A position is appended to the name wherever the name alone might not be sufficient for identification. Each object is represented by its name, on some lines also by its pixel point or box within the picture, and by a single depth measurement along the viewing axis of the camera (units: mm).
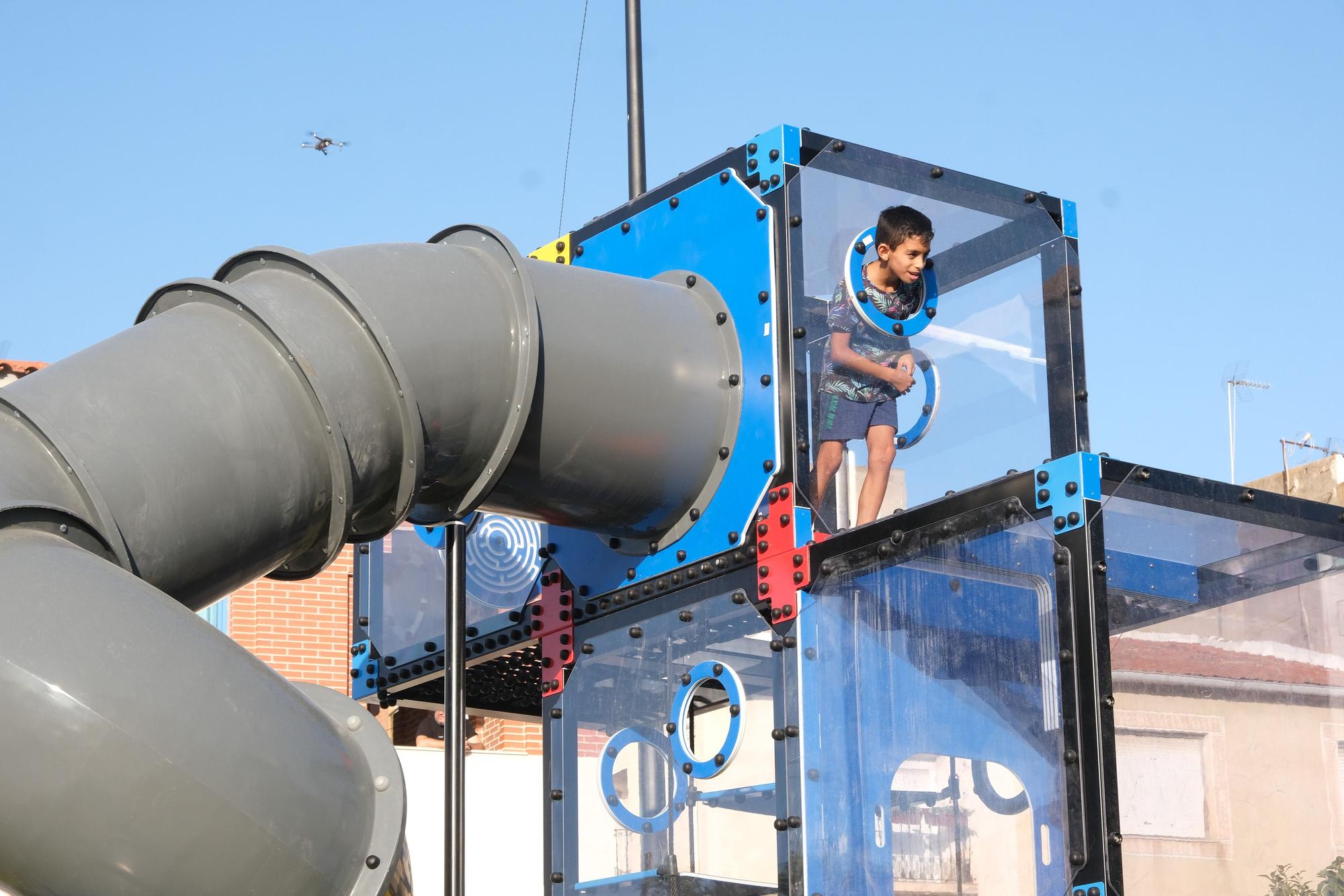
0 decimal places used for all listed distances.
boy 11914
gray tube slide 7578
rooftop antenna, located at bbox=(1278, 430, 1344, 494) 48531
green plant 9383
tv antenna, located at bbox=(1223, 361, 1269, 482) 49094
